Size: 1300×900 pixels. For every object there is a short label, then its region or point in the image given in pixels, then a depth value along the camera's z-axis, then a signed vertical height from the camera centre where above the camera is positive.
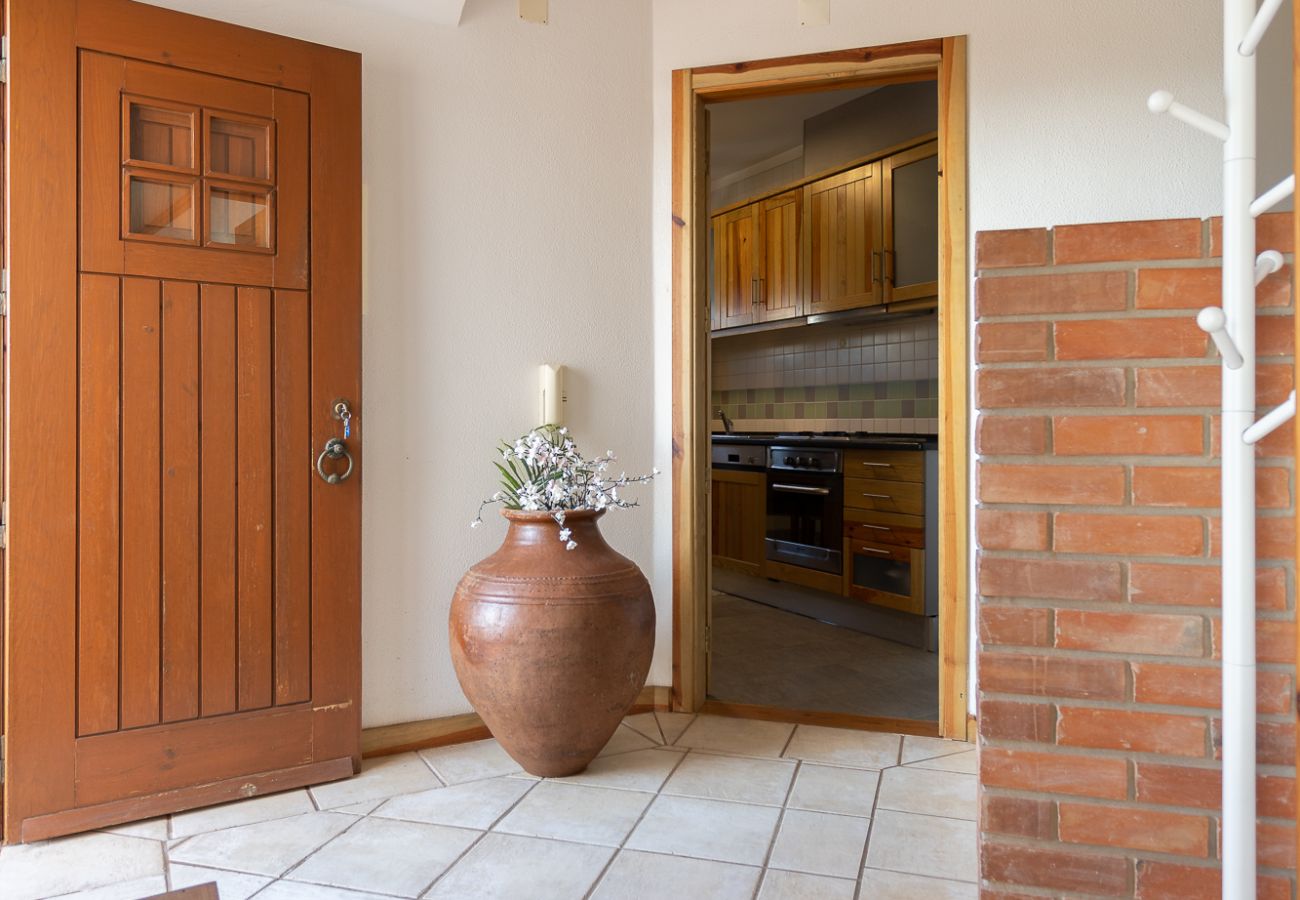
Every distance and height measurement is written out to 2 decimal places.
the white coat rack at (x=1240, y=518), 1.19 -0.09
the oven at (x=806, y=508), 4.37 -0.31
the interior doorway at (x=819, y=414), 2.77 +0.17
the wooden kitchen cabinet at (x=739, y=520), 4.96 -0.42
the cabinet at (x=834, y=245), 4.20 +1.08
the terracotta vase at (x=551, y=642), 2.26 -0.50
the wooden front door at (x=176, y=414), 2.06 +0.09
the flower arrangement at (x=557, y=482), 2.46 -0.10
